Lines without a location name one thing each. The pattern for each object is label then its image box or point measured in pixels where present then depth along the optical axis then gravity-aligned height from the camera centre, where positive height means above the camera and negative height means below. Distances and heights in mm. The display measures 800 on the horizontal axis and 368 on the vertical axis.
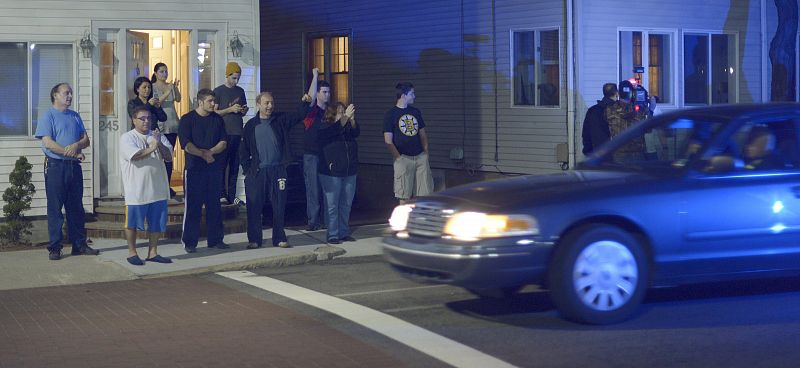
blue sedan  8602 -347
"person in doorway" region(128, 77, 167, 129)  14555 +1003
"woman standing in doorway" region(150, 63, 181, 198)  15305 +1038
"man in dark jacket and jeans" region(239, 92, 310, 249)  13469 +162
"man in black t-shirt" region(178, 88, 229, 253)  13242 +167
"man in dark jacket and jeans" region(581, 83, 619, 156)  15992 +684
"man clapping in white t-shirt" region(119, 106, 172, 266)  12234 +27
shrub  13961 -256
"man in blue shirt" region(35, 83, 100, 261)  12859 +157
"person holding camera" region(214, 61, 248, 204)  15117 +957
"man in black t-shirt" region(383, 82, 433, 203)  14023 +353
